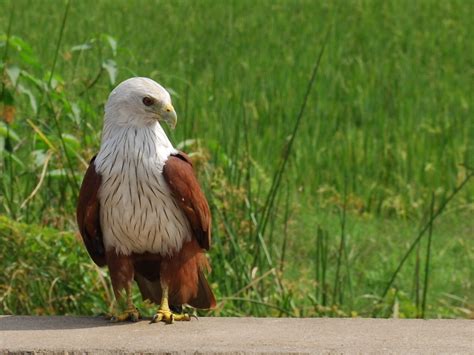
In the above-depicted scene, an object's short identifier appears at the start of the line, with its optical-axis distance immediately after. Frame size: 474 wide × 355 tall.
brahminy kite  8.20
